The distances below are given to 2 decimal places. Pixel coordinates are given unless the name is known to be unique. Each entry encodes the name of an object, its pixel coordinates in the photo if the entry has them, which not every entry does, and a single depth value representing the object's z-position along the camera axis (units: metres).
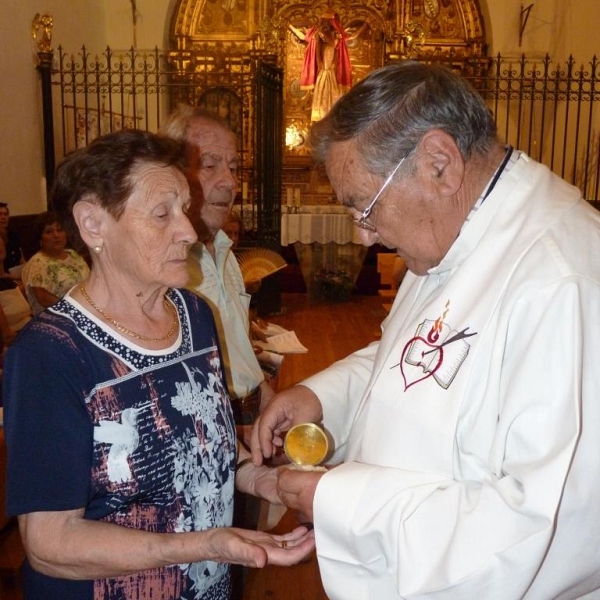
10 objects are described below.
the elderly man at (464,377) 1.24
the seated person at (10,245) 6.18
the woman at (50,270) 5.07
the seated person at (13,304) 5.23
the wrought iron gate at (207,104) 8.99
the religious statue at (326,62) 11.24
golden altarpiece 11.62
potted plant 10.17
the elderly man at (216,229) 2.78
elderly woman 1.51
